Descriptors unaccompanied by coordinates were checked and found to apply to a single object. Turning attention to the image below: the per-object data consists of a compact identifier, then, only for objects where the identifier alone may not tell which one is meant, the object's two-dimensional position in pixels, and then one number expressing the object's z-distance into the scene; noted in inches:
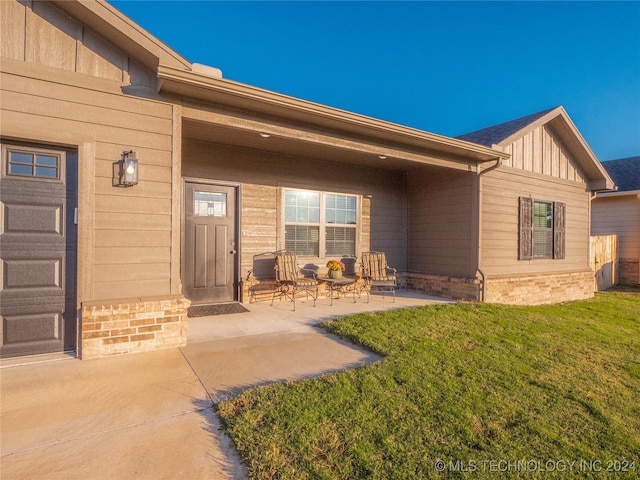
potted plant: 233.8
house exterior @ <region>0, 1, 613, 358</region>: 117.3
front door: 207.3
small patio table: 229.1
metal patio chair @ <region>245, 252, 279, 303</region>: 223.5
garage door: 114.3
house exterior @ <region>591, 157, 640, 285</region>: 402.3
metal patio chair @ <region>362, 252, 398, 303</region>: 250.8
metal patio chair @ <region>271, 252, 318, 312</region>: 212.8
